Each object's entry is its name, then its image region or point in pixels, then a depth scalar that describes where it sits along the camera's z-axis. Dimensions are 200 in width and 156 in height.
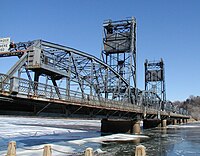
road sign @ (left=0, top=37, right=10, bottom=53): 22.42
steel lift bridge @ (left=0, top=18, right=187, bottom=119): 19.23
